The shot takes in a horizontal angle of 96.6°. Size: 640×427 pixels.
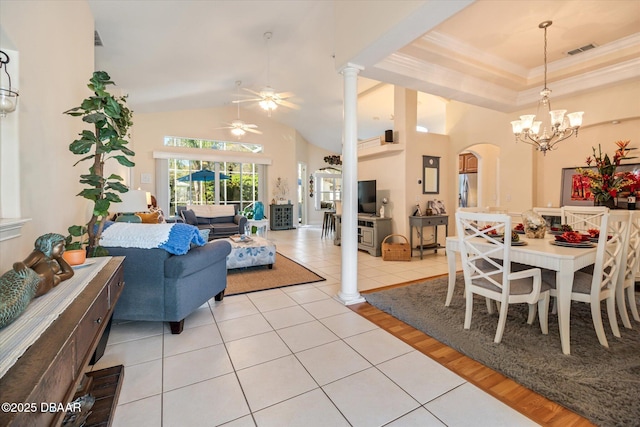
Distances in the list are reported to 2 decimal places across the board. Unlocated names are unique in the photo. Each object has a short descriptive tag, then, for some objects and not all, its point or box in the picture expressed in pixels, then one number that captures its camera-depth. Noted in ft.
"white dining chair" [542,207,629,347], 6.87
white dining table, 6.61
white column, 9.91
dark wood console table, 2.04
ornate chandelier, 10.42
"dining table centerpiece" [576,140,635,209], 11.66
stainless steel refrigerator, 25.04
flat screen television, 18.24
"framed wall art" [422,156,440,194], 17.75
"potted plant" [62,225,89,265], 5.50
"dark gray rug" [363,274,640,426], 5.09
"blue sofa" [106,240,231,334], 7.44
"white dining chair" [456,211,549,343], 6.93
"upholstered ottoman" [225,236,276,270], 13.30
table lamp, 11.32
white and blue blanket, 7.45
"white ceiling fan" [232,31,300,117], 15.19
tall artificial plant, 6.94
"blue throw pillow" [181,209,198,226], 20.35
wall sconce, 4.84
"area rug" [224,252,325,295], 11.43
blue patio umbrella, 24.20
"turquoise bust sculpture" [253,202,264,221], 20.40
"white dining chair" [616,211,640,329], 7.79
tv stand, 17.19
